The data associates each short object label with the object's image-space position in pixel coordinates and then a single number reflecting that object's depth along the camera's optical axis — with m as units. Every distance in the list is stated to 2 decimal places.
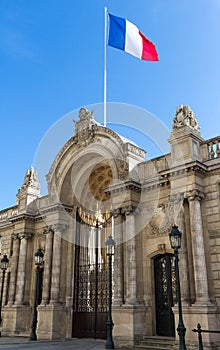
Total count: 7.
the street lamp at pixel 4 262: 20.75
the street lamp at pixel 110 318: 14.33
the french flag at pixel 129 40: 18.72
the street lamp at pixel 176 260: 10.78
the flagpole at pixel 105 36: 20.78
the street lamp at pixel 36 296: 18.70
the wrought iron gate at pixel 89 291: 18.41
